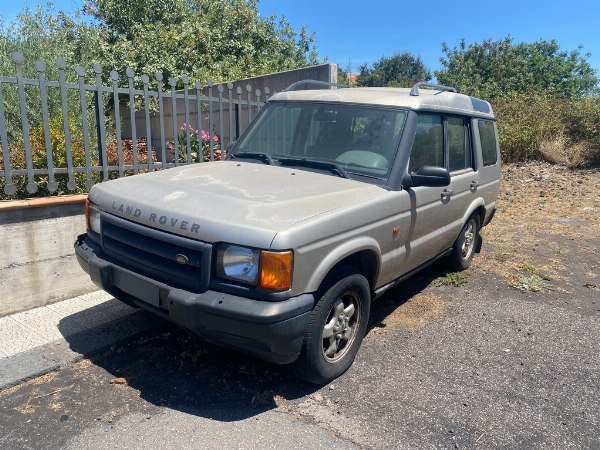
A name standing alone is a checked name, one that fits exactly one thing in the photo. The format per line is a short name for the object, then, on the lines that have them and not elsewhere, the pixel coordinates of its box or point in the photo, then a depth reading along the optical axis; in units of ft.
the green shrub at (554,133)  45.39
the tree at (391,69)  186.46
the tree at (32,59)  21.54
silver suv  9.01
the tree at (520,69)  88.74
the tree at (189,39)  36.29
